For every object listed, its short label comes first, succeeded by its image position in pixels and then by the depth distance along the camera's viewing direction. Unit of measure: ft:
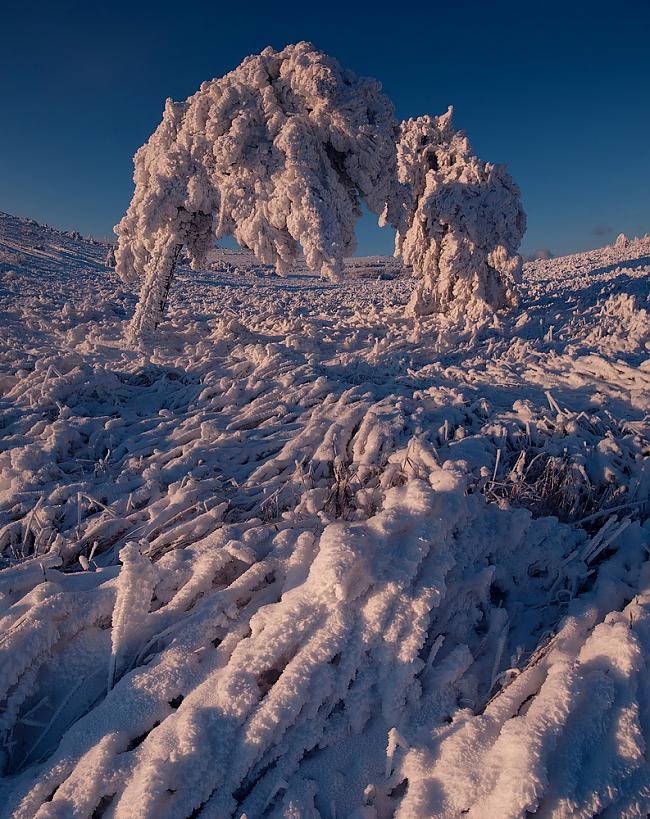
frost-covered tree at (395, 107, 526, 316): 29.09
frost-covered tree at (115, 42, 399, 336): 24.44
